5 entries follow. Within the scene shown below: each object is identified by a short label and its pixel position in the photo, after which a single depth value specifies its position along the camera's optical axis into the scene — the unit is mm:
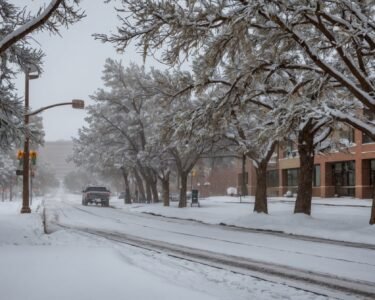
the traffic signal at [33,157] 31847
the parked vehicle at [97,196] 45688
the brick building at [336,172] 45312
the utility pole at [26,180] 24406
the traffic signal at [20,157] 28406
